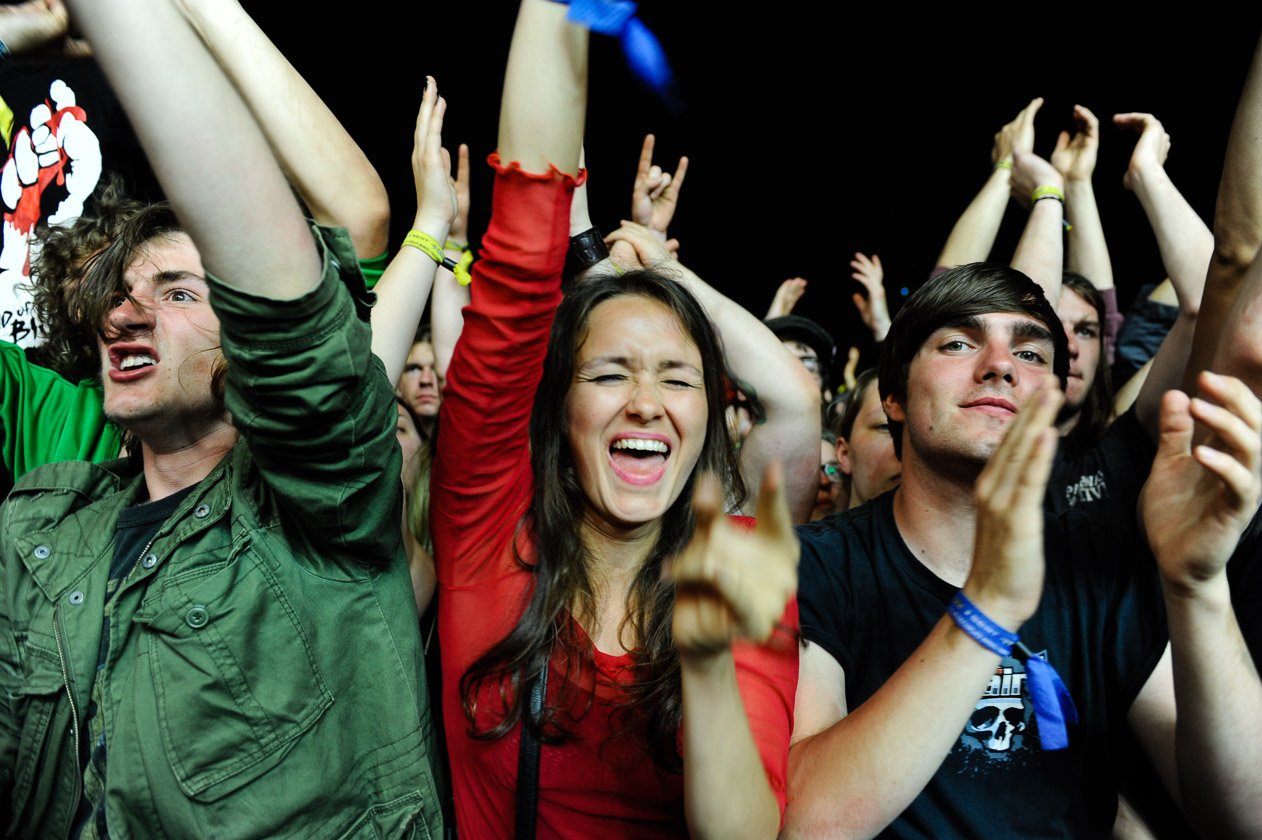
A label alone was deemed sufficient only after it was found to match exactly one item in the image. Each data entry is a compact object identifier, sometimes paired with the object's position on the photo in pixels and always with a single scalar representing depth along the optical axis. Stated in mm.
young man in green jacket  952
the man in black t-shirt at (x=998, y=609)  1134
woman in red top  1066
